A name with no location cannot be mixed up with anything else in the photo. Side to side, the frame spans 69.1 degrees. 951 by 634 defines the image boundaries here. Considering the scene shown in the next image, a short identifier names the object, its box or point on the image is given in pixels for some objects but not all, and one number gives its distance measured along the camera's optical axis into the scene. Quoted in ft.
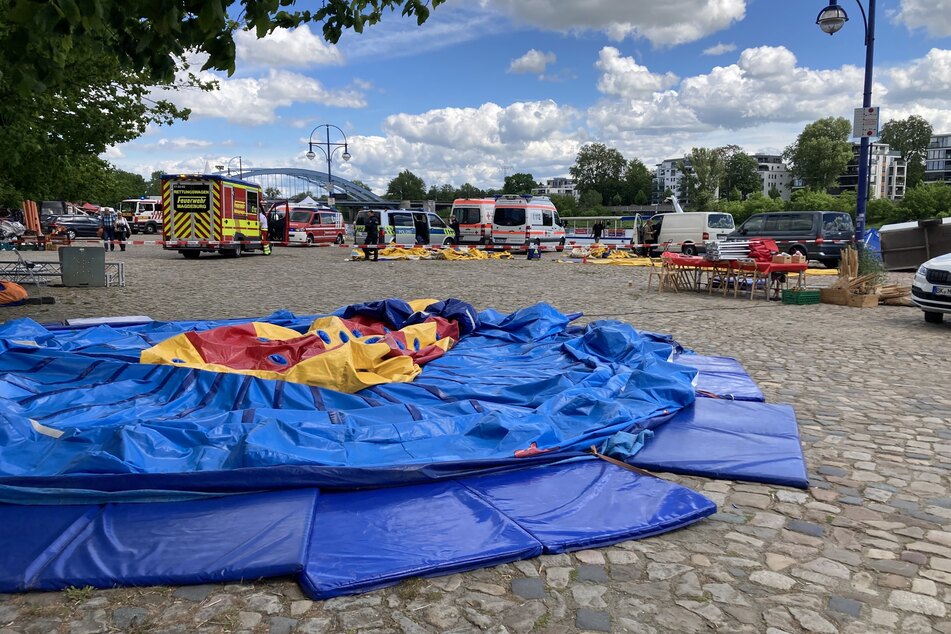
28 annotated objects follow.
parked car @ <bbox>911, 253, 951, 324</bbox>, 32.76
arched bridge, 362.74
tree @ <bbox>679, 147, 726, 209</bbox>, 333.01
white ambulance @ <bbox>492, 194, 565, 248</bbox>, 99.96
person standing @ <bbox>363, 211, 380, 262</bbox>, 88.53
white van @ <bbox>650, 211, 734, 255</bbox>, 83.46
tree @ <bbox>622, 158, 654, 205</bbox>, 401.90
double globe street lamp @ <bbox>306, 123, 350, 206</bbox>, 137.46
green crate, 42.75
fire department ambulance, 76.89
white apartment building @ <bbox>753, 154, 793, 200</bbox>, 540.85
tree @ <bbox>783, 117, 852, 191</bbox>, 295.07
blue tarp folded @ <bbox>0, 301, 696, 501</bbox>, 12.19
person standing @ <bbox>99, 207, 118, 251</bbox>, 100.55
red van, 117.91
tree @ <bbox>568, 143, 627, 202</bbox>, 405.18
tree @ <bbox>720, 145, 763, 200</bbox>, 398.81
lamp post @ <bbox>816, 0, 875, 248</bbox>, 44.24
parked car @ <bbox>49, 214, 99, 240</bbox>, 124.07
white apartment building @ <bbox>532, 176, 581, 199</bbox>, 580.79
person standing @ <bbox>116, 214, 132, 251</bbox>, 101.71
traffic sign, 46.70
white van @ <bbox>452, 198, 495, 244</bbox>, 104.53
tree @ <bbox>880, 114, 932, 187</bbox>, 360.48
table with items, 44.01
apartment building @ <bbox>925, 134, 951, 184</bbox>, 505.25
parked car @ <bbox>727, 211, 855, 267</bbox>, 69.05
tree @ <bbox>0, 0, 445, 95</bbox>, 10.00
